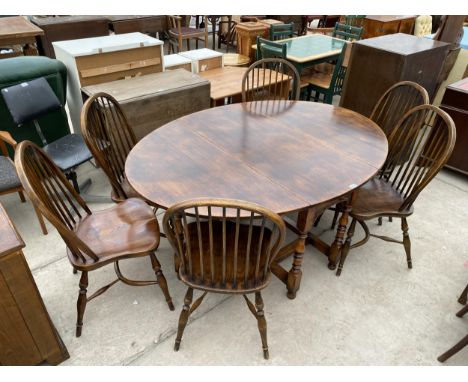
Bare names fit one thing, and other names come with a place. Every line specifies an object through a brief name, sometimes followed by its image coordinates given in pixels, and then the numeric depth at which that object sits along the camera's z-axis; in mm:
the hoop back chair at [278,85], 2801
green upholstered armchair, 2553
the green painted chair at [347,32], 4742
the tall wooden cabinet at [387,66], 2777
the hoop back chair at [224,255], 1258
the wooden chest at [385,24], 6129
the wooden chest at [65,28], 4785
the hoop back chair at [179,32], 5404
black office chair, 2430
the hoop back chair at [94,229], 1457
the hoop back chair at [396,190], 1854
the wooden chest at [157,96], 2746
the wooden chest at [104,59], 2762
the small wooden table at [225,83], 3334
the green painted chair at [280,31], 4855
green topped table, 3893
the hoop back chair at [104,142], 1955
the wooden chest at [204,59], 3699
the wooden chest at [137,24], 5371
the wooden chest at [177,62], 3463
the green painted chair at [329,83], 3717
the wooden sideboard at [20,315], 1325
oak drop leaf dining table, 1599
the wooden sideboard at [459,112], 2936
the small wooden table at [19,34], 3895
